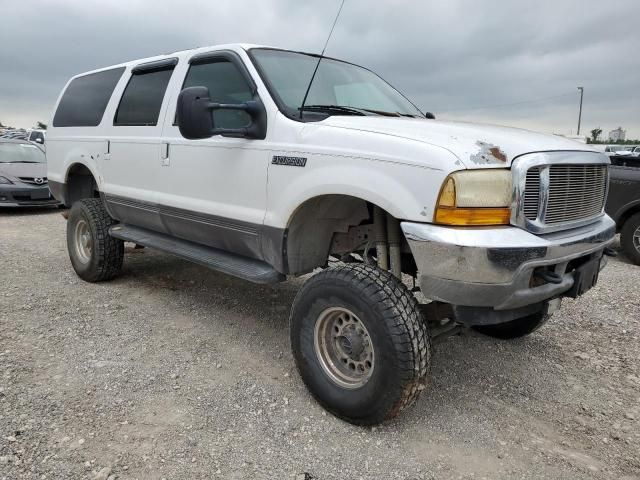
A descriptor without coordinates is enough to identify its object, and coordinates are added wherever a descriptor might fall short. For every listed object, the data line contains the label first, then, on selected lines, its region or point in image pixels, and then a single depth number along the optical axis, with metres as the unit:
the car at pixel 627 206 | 7.09
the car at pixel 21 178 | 10.25
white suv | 2.47
